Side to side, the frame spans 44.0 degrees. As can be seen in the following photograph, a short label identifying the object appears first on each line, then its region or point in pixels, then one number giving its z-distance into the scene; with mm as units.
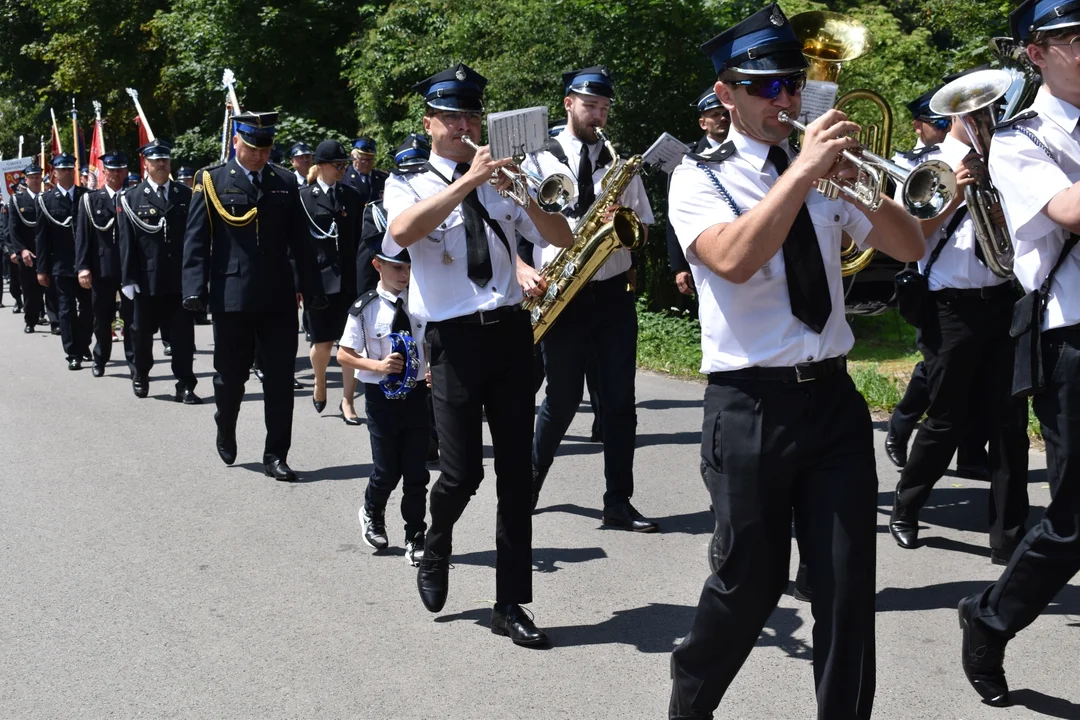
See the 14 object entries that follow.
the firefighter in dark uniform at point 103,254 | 12945
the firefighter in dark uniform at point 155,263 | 11578
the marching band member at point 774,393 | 3572
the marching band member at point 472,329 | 5211
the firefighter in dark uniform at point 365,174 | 12664
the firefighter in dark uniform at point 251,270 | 8367
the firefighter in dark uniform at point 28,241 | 17781
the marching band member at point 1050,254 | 3996
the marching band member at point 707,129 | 7805
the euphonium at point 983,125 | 4633
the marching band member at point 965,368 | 5992
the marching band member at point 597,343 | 6922
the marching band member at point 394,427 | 6434
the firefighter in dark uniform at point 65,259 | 14125
